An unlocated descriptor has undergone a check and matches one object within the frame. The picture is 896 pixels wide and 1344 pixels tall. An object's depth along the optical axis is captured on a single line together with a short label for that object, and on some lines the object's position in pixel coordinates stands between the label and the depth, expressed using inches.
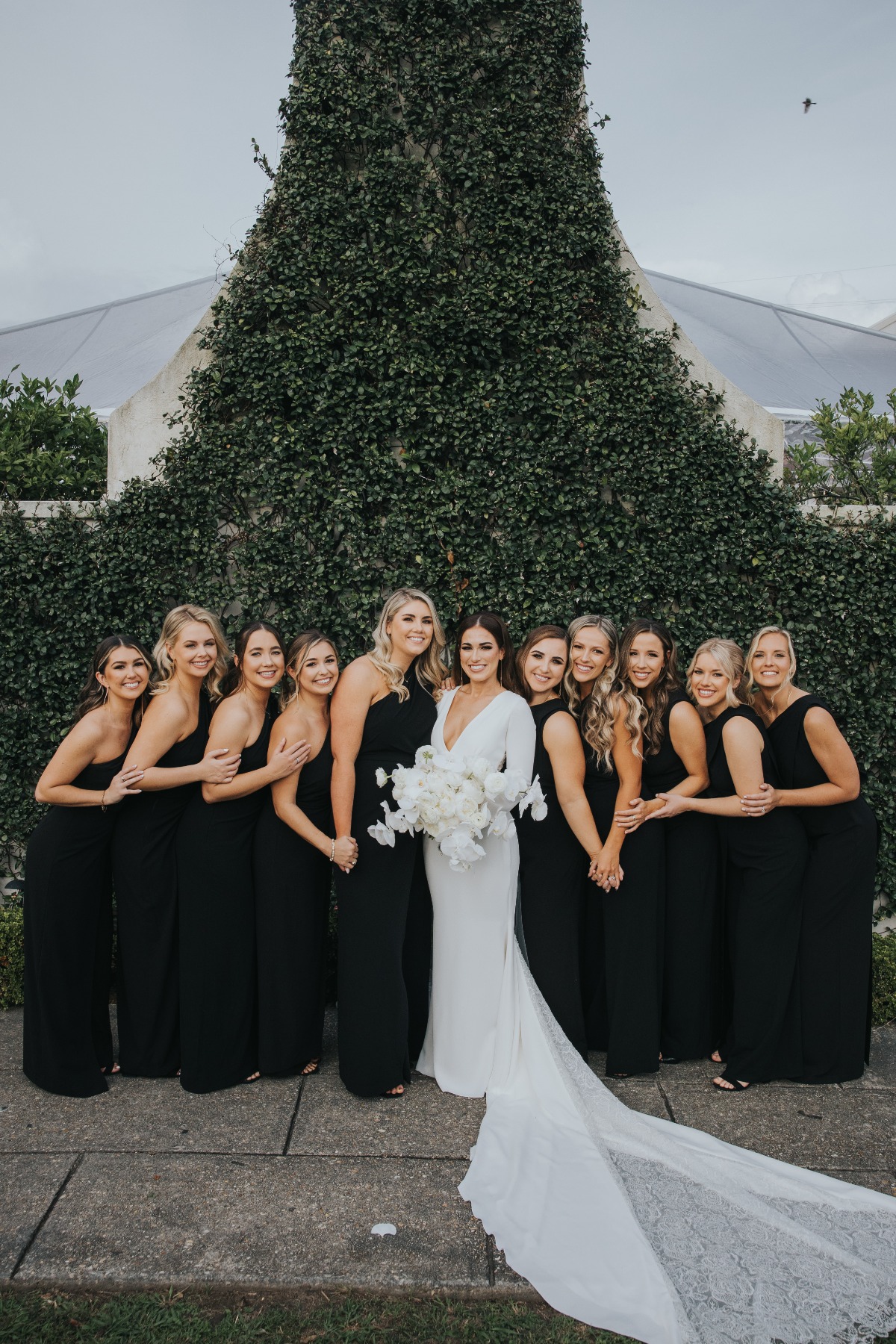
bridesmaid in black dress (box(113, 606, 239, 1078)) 183.0
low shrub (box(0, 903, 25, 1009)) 232.5
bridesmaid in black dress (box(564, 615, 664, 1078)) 186.5
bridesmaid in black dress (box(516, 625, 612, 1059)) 185.6
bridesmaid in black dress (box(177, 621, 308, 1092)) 179.0
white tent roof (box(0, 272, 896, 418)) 400.2
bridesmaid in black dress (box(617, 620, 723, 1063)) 189.5
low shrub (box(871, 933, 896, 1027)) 229.1
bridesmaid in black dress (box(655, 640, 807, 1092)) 184.5
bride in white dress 119.0
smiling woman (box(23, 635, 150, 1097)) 178.5
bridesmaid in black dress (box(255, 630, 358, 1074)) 182.1
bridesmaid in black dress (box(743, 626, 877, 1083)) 187.6
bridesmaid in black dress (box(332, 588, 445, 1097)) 178.5
